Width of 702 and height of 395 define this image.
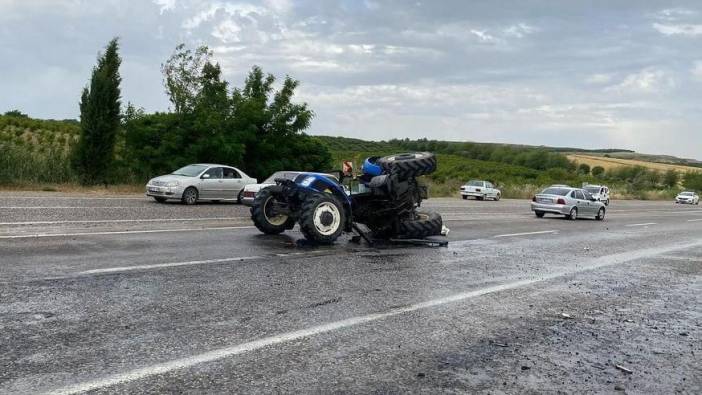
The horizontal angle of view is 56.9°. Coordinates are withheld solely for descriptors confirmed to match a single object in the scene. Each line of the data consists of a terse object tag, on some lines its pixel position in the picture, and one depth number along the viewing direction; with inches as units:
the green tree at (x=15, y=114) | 2878.0
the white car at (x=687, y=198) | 2733.8
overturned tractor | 446.9
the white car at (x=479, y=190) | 1819.6
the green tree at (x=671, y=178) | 4122.0
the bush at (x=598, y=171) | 4121.6
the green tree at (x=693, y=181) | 4248.5
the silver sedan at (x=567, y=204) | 1077.8
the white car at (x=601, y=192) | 1924.2
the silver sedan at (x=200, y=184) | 884.0
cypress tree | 1138.0
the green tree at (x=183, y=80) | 1461.6
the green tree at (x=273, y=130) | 1310.3
